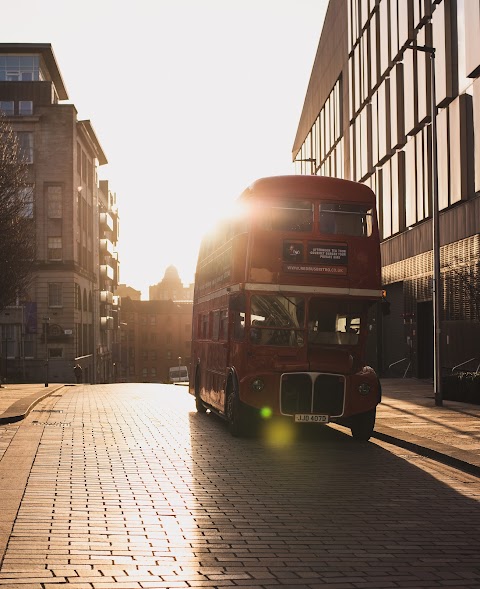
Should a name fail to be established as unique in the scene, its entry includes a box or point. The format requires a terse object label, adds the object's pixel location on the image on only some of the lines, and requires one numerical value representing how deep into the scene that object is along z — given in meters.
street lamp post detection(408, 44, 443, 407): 24.59
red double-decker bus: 16.50
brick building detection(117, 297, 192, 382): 161.38
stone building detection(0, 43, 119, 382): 75.88
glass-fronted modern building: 31.00
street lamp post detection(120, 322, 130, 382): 146.66
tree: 34.50
